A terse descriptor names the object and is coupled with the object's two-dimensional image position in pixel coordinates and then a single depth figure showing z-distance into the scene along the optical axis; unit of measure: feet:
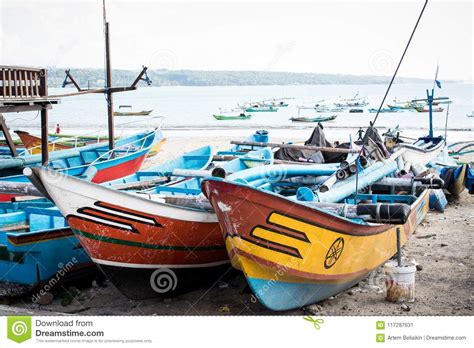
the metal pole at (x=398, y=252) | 21.97
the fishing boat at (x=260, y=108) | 171.83
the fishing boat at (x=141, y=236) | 21.29
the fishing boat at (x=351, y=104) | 190.80
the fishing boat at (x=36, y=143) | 54.88
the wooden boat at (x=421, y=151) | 37.42
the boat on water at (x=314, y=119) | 128.26
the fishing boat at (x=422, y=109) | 158.22
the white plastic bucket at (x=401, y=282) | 21.93
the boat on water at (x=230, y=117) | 137.12
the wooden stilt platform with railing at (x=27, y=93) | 32.80
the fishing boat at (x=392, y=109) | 160.58
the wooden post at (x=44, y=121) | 35.88
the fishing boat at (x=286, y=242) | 20.07
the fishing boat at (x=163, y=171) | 29.93
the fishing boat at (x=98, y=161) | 39.34
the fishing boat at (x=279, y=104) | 186.80
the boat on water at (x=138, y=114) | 143.52
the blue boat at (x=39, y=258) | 23.77
